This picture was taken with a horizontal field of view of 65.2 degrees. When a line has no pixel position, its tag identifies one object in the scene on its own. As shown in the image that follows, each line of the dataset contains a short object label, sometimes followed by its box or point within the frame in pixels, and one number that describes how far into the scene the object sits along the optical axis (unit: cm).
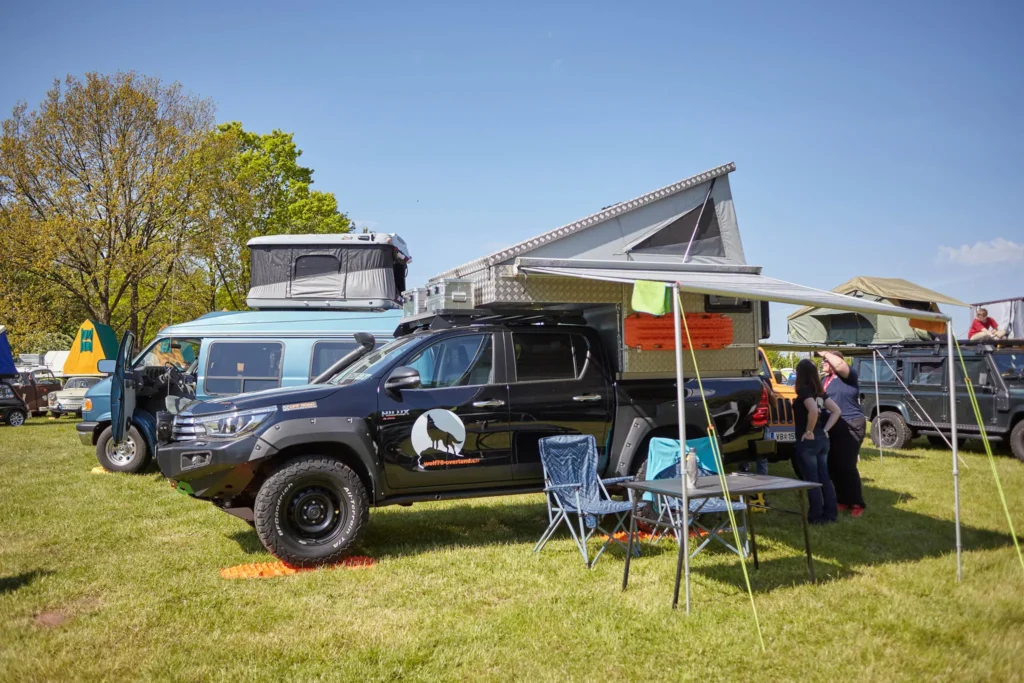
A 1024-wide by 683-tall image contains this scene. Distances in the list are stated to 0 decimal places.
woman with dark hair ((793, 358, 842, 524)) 744
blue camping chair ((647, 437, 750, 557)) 585
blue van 1067
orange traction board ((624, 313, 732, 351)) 697
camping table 498
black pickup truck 612
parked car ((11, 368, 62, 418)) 2242
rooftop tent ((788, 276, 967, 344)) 1747
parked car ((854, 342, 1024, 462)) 1199
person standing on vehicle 1480
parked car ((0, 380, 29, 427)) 2016
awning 523
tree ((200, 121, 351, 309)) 2448
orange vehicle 773
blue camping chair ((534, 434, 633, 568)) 635
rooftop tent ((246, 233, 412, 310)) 1242
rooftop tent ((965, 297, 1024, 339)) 1742
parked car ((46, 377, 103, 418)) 2150
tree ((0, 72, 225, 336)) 2209
